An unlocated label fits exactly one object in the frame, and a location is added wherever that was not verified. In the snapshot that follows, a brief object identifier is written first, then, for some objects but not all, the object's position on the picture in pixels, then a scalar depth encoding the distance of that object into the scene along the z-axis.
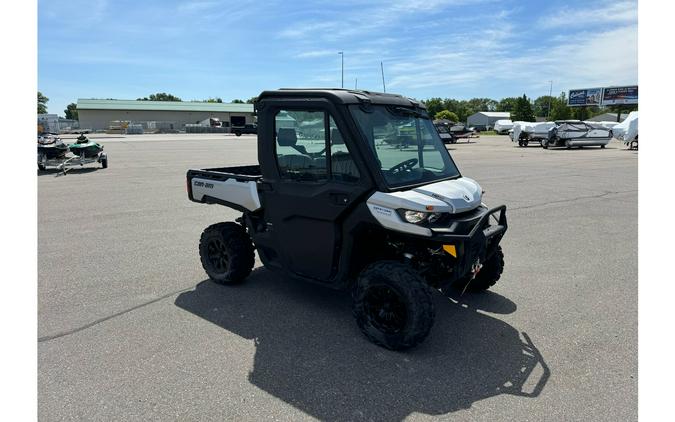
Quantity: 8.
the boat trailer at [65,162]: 16.32
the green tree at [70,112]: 138.12
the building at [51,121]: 47.29
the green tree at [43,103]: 108.95
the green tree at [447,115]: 95.25
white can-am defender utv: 3.55
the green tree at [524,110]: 93.50
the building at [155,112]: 83.69
